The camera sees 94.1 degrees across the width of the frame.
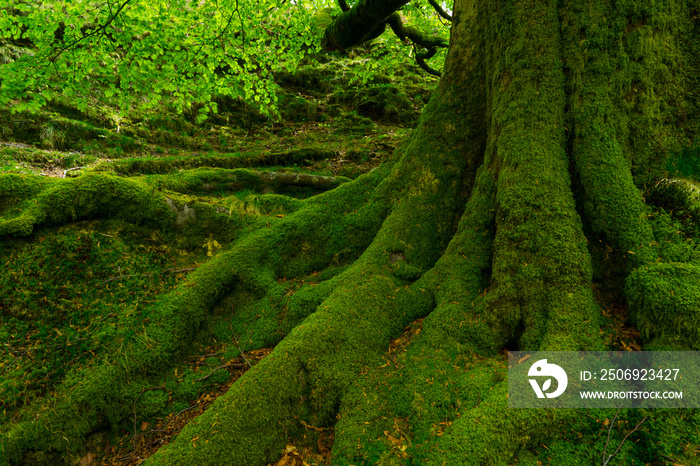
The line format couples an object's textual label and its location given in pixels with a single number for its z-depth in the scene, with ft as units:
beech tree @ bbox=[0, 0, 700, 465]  7.78
